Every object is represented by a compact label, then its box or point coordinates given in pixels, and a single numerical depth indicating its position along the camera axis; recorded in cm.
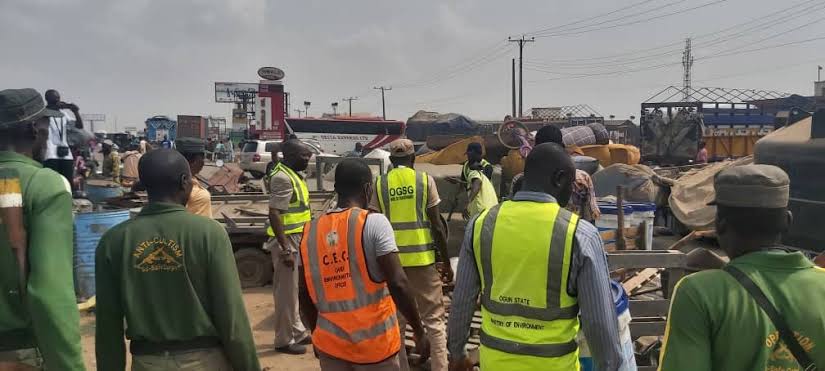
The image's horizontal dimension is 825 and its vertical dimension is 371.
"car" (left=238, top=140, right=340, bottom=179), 2341
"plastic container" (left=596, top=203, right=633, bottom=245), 614
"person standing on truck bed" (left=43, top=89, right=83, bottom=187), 571
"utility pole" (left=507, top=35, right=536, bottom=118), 4169
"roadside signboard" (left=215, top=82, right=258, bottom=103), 6231
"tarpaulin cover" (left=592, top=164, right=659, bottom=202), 930
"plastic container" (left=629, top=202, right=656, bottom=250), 620
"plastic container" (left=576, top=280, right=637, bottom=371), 282
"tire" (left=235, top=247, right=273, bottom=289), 817
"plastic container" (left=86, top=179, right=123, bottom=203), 1080
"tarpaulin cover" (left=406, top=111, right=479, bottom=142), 3938
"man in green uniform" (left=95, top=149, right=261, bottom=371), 240
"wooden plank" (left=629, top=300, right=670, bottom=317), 420
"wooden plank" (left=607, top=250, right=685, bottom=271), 407
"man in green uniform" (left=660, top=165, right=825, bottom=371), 170
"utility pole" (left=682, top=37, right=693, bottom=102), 6538
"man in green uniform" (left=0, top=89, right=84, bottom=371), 234
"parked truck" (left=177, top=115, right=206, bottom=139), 4903
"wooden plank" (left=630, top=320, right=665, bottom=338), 415
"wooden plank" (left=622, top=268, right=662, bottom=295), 489
